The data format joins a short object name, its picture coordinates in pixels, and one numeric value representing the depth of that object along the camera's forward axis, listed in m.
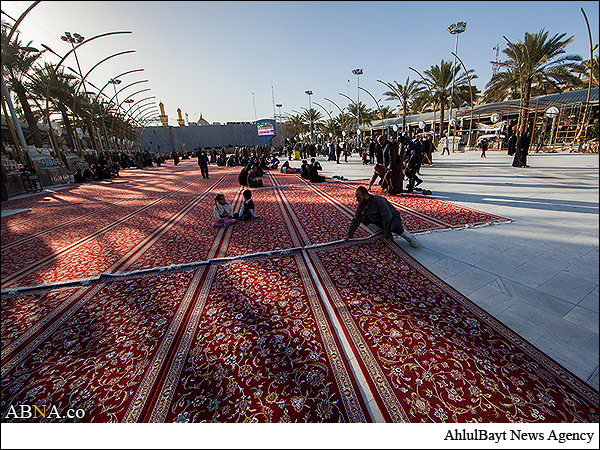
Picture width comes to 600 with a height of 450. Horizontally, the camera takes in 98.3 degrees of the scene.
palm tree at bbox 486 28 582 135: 15.27
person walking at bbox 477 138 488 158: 15.23
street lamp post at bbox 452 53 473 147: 19.40
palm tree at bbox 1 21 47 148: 16.88
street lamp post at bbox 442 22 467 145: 20.33
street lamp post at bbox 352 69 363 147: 28.93
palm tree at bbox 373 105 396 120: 33.66
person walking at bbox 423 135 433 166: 11.44
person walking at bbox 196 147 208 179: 13.69
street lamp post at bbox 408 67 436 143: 21.45
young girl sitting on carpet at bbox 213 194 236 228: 5.29
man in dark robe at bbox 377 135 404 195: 6.61
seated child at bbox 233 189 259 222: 5.53
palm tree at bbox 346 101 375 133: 33.03
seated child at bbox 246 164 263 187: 10.26
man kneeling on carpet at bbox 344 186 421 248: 3.59
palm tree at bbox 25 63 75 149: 20.67
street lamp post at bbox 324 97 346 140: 30.41
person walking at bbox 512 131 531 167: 9.41
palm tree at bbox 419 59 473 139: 21.31
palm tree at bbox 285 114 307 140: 40.66
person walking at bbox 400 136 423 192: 6.86
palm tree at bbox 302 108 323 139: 36.83
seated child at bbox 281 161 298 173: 14.23
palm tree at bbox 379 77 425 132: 24.54
